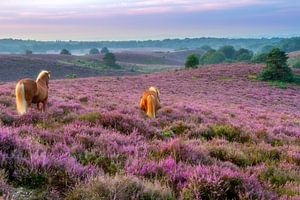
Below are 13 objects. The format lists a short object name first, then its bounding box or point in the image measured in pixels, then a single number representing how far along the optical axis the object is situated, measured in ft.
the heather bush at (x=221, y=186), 17.94
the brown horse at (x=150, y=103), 51.13
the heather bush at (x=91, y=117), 35.65
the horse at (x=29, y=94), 39.83
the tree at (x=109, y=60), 464.65
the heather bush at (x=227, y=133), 37.45
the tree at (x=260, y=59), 340.43
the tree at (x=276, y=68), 208.95
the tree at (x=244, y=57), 482.53
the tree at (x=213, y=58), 521.28
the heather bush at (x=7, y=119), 34.19
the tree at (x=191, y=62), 296.57
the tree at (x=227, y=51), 588.50
